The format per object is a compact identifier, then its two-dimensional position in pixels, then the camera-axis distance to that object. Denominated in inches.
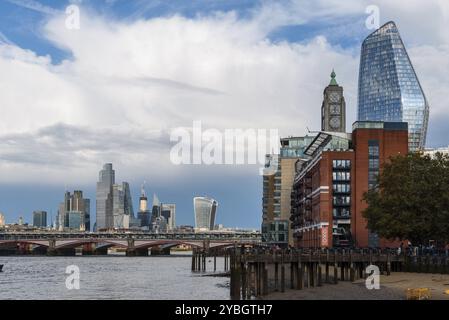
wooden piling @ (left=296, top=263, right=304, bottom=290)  2701.8
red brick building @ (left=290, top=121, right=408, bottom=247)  5315.0
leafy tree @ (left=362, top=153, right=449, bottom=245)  3523.6
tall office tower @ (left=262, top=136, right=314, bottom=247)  7518.7
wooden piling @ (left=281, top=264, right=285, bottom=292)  2623.0
